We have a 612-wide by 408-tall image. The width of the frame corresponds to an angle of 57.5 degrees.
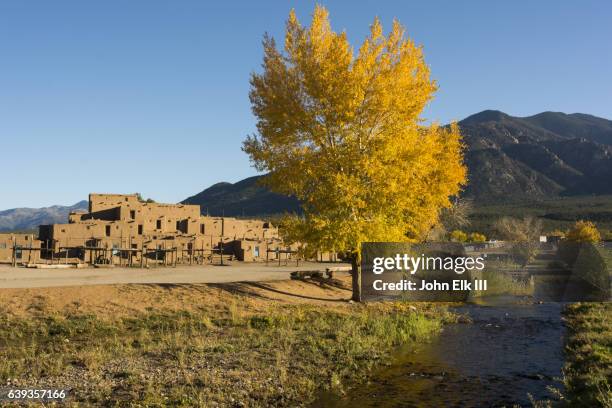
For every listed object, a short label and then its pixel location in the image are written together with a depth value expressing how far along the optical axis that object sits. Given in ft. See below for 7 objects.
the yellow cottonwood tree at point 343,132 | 74.69
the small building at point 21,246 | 198.95
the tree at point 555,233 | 344.69
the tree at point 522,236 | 215.10
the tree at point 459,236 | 350.02
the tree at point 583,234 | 237.64
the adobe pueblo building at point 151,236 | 204.95
